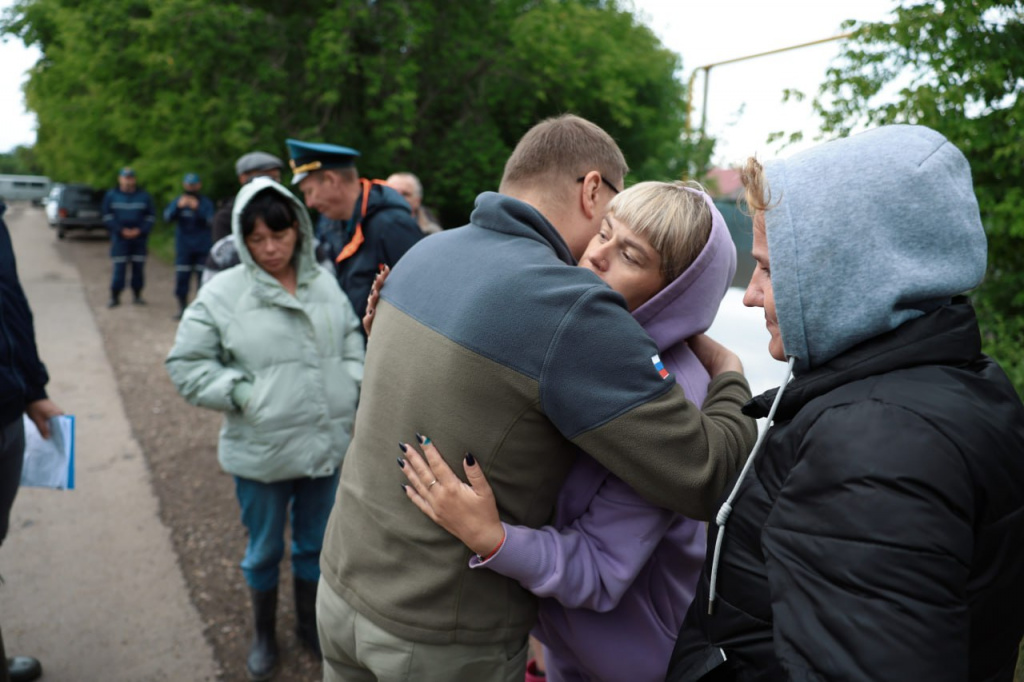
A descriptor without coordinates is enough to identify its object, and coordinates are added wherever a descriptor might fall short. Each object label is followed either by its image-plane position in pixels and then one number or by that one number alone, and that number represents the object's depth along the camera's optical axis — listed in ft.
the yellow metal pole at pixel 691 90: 20.48
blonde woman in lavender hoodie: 5.12
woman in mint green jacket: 9.87
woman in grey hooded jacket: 3.04
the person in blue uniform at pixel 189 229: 33.27
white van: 158.20
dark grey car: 71.26
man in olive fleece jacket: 4.70
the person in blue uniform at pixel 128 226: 35.70
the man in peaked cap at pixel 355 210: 12.69
